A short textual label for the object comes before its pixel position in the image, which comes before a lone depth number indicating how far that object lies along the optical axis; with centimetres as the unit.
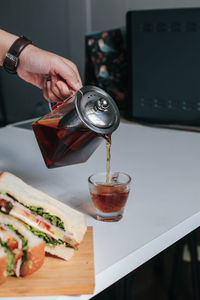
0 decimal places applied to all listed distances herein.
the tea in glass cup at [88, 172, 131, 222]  86
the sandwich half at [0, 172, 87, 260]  74
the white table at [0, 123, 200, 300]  78
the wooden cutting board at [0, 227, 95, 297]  64
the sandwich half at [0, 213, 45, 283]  66
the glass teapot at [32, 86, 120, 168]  83
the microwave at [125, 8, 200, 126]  172
